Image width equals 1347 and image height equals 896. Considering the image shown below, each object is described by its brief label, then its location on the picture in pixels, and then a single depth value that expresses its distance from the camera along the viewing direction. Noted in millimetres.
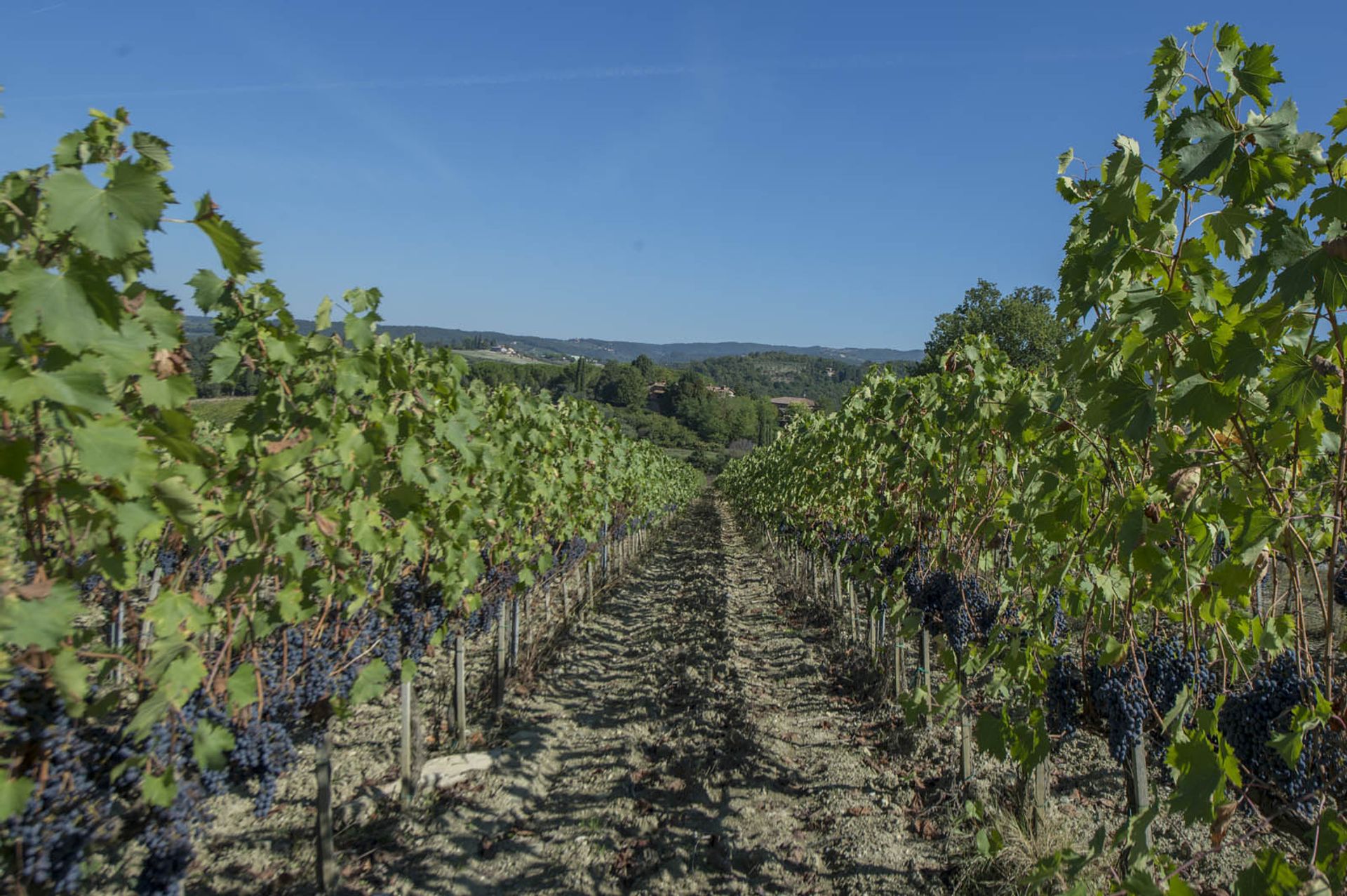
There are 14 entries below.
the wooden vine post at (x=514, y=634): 7730
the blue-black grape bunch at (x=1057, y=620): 3566
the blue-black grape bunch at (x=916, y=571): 5320
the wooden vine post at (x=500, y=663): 7051
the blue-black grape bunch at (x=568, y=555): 9234
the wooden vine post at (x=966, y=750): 4658
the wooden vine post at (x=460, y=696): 6055
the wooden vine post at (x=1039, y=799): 4039
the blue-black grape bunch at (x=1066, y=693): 3004
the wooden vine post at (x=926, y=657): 5271
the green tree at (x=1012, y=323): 40938
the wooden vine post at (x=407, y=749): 5129
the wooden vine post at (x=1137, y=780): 2965
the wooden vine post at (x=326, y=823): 4051
